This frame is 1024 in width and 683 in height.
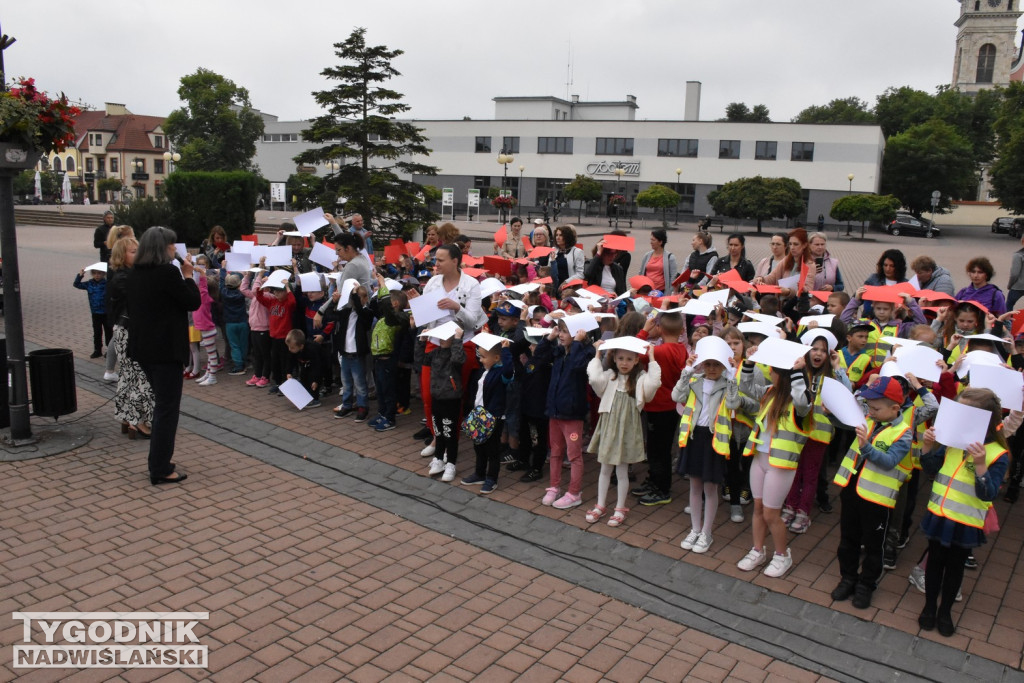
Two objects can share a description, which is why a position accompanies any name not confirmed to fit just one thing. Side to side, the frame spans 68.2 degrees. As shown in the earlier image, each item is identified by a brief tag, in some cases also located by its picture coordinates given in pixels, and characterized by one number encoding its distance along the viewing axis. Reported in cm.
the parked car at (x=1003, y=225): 5531
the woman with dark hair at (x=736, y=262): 922
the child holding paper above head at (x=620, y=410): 611
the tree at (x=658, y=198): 4953
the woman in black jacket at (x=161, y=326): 666
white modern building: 5791
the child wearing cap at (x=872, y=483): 486
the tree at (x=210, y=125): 6831
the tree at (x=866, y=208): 4538
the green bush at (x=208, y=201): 2823
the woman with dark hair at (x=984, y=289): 814
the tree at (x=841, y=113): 9169
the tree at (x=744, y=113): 9606
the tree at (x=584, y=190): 5097
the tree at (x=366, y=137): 2012
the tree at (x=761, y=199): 4638
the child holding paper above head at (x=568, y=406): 647
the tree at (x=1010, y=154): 4969
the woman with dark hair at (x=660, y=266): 988
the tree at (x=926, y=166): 6041
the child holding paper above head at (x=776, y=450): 518
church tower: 10200
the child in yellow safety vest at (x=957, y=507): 452
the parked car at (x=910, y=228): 4959
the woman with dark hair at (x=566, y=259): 1027
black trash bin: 783
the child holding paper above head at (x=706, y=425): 562
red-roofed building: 10100
